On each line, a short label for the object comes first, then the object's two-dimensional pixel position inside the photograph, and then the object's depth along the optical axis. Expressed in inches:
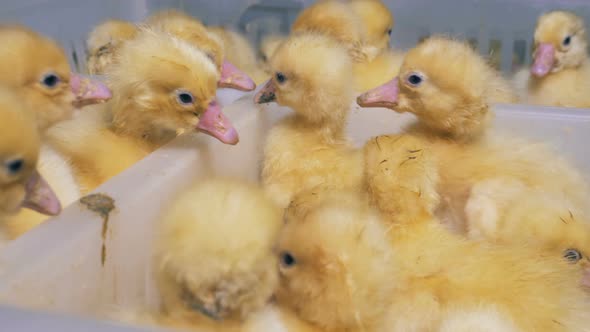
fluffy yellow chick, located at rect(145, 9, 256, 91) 18.9
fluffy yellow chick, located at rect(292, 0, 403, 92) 20.8
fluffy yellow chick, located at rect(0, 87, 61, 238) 14.3
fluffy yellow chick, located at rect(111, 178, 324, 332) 13.5
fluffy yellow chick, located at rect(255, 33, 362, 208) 17.3
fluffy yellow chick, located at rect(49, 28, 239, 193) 16.6
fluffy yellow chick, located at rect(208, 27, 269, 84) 22.0
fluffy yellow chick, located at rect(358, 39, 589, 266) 16.3
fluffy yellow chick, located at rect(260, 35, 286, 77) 22.7
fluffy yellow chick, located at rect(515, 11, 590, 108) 21.2
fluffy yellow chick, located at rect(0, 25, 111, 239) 16.1
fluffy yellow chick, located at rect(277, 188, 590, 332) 14.0
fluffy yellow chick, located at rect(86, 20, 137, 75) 20.7
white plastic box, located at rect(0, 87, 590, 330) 13.8
